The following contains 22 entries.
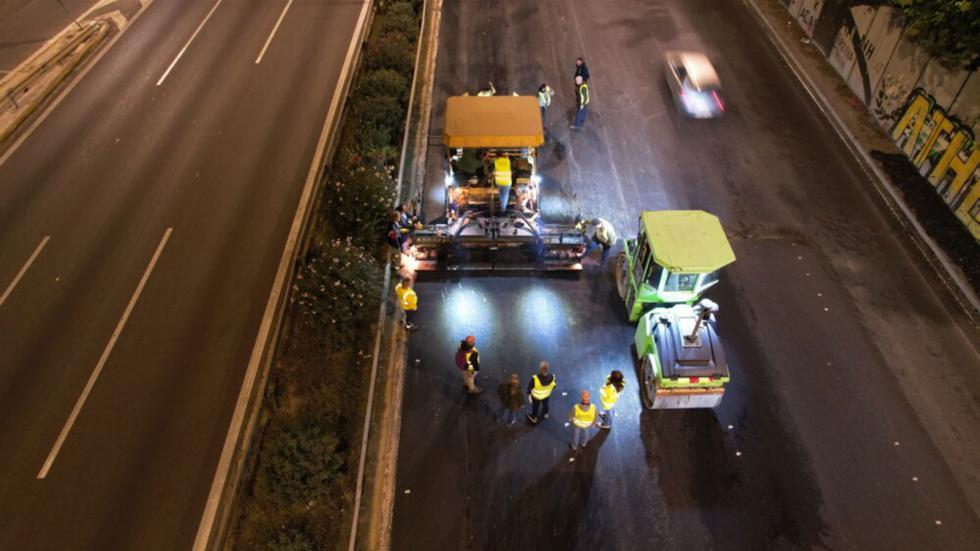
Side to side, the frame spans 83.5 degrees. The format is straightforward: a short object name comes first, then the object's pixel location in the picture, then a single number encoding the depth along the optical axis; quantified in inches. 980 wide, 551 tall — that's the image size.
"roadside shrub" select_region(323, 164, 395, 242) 557.0
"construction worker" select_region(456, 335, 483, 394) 419.5
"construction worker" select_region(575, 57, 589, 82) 700.7
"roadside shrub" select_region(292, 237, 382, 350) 478.0
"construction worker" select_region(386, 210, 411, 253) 534.3
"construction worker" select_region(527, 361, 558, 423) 398.6
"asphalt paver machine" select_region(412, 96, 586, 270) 538.9
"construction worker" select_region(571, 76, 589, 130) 692.7
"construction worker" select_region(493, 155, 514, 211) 541.0
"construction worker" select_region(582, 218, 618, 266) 541.6
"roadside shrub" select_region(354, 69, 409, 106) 724.0
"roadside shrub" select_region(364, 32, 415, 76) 776.3
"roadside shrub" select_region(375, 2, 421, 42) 861.2
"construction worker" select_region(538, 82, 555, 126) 695.1
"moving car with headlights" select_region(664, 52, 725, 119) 751.1
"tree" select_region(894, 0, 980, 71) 575.8
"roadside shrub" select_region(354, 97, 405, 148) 660.1
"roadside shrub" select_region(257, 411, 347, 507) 390.9
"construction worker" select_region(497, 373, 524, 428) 416.5
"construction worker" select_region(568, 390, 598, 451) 391.1
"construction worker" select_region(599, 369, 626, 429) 399.5
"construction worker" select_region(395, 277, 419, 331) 478.0
